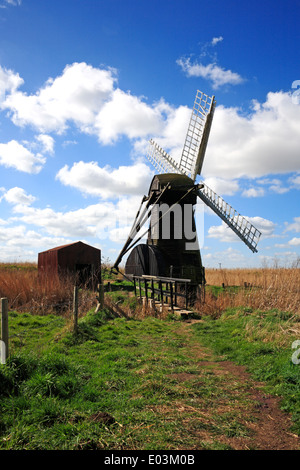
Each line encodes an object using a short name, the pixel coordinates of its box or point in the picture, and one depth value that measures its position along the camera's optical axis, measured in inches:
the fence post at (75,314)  377.3
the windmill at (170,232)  799.7
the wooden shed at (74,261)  890.7
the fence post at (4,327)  241.9
